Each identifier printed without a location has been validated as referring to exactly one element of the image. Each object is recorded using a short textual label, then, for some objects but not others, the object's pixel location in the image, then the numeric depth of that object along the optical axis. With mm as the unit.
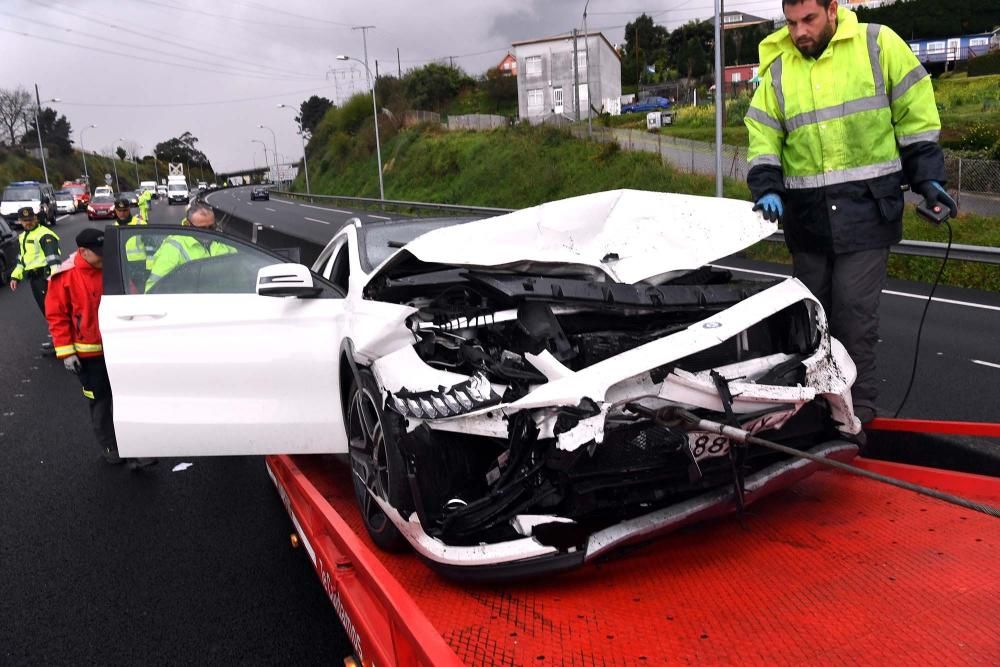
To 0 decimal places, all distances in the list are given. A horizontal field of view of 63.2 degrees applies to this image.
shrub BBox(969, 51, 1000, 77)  45156
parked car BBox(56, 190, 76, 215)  52531
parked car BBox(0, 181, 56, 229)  38094
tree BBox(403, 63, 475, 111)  77062
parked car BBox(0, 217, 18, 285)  18531
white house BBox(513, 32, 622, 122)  68875
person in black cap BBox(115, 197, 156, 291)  4660
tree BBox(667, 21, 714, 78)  77750
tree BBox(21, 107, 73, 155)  99375
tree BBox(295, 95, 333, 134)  121062
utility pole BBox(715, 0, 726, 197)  14875
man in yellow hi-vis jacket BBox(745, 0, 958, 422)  3645
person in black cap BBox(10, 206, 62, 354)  10484
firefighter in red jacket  5930
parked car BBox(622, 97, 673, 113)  62938
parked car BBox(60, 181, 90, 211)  58531
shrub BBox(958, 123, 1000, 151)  22906
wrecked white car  2787
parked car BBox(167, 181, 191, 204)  65844
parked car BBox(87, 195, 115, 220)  44188
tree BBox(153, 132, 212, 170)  147500
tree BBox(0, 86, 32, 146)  91175
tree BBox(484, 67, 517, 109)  78062
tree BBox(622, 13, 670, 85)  89625
